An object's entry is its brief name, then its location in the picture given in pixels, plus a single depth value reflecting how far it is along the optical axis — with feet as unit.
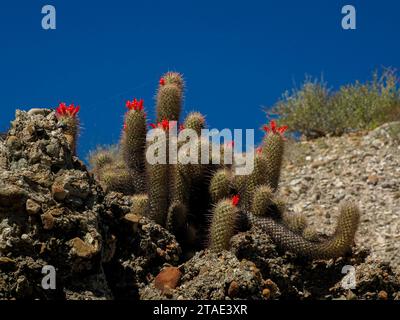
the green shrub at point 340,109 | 42.93
